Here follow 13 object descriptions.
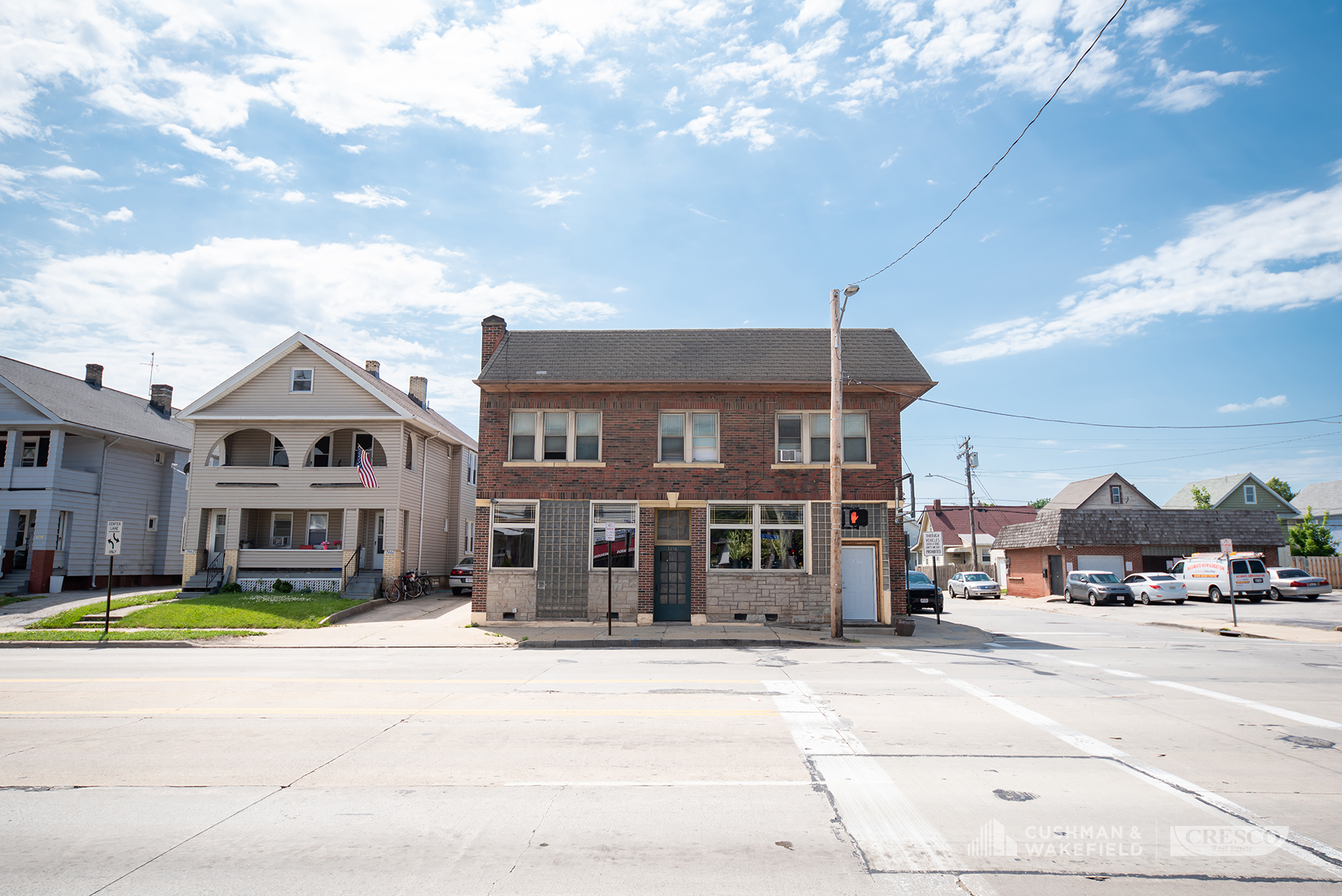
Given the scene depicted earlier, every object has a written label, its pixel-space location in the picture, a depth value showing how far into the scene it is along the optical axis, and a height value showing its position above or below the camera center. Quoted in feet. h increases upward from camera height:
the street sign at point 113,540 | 61.77 -0.25
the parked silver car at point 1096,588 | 115.55 -7.16
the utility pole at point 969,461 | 168.04 +18.15
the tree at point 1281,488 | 233.14 +17.56
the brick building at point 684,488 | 69.92 +4.96
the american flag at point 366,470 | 85.81 +7.73
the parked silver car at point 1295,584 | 114.21 -6.06
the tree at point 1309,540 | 163.53 +0.80
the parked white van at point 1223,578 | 115.75 -5.36
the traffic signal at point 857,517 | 62.34 +1.97
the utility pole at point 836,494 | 59.67 +3.72
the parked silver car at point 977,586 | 145.89 -8.55
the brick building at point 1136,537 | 133.90 +1.11
